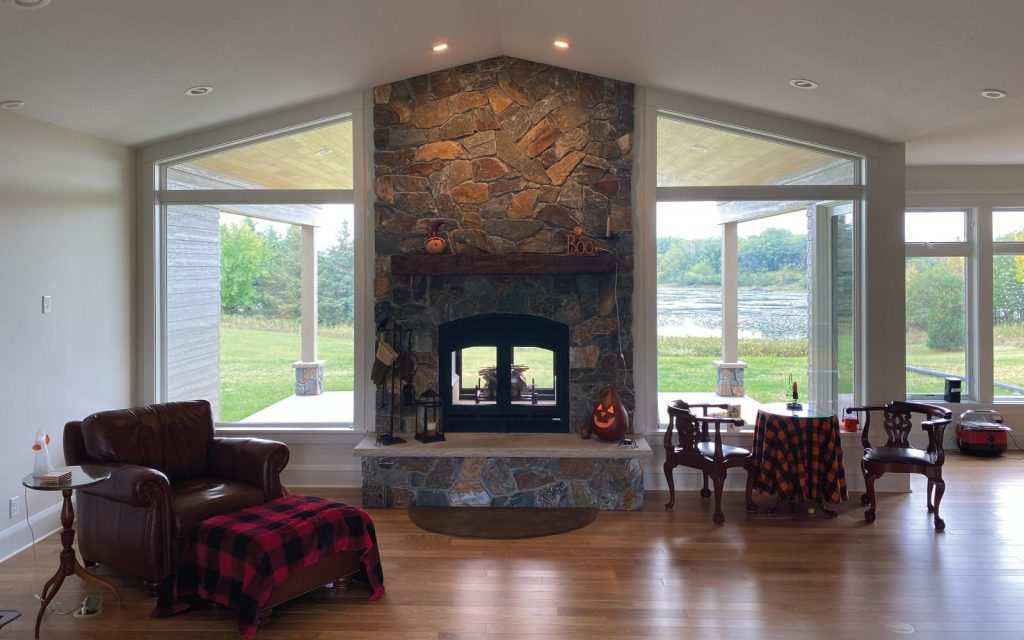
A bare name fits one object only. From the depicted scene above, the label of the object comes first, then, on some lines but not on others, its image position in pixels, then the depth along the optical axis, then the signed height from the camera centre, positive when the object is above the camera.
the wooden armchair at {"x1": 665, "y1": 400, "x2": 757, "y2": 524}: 5.20 -0.89
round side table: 3.66 -1.06
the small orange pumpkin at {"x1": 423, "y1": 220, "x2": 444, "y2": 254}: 5.69 +0.61
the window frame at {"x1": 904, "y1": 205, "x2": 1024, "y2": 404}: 7.68 +0.56
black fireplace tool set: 5.64 -0.51
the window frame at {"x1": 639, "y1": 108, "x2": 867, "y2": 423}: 5.98 +1.03
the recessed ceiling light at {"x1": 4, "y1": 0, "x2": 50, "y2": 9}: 3.20 +1.36
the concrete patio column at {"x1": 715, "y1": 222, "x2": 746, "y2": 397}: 6.08 +0.01
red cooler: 7.19 -1.07
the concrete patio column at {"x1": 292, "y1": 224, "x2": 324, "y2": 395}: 6.08 +0.08
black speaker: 7.68 -0.65
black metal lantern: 5.63 -0.69
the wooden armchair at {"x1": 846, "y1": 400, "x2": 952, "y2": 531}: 5.14 -0.91
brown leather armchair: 3.89 -0.86
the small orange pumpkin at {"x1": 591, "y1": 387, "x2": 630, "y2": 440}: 5.54 -0.69
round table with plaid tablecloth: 5.18 -0.92
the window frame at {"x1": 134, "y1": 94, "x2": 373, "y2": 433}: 5.97 +0.98
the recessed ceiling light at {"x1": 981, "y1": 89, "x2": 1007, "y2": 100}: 4.69 +1.42
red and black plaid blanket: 3.58 -1.10
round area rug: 4.93 -1.31
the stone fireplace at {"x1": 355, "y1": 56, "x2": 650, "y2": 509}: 5.80 +0.78
